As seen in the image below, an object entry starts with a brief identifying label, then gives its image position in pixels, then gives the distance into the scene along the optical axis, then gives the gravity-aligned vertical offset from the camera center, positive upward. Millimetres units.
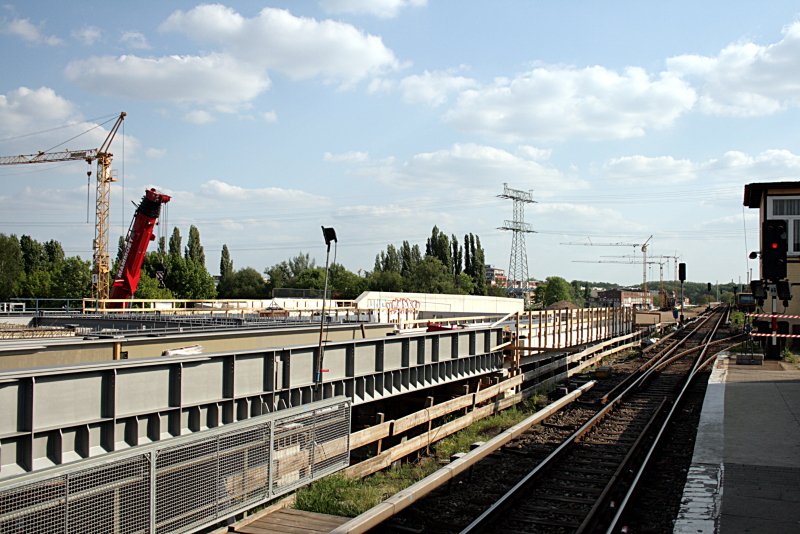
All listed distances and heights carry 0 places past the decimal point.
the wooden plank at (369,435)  12828 -2818
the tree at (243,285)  96919 +403
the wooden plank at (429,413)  14914 -2926
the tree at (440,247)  107500 +6484
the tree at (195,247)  97962 +5689
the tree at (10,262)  85525 +3060
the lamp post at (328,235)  11859 +904
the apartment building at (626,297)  111225 -1362
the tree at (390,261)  115562 +4635
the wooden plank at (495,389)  19545 -2968
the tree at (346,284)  89938 +583
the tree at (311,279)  95375 +1272
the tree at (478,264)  111375 +4083
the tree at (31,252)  96562 +4773
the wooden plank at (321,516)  8625 -2868
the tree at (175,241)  96431 +6377
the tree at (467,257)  113506 +5268
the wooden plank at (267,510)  8320 -2812
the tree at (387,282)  94125 +915
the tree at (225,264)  109750 +3770
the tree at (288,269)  117612 +3357
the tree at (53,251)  97438 +5004
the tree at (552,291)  150875 -294
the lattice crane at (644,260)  144575 +6831
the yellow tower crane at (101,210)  58438 +6991
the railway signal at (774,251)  20578 +1187
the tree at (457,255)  114062 +5580
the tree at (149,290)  66000 -274
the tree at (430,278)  93000 +1464
